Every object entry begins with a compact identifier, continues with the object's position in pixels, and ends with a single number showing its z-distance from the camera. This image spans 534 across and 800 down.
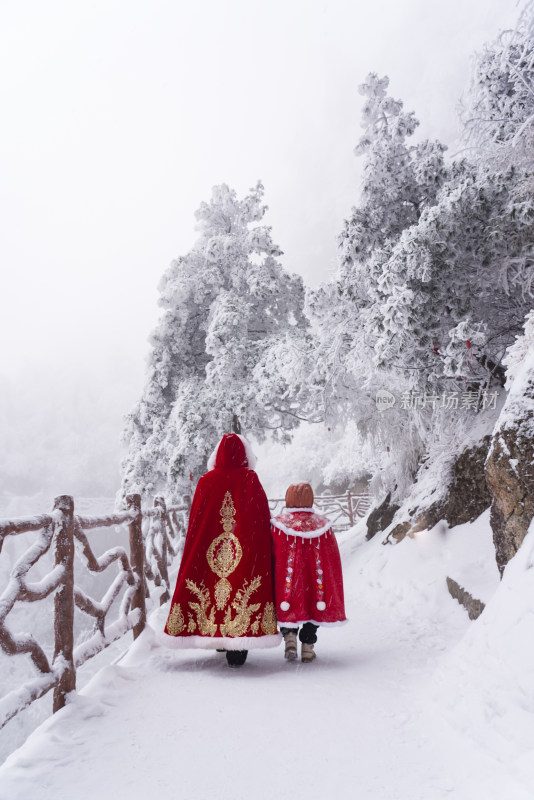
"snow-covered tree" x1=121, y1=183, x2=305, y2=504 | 11.02
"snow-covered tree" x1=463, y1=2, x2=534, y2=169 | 6.55
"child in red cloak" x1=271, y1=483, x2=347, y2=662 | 4.37
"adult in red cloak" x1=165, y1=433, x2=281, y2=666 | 4.00
